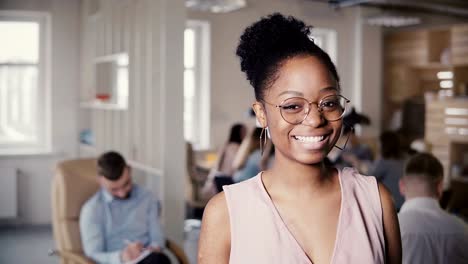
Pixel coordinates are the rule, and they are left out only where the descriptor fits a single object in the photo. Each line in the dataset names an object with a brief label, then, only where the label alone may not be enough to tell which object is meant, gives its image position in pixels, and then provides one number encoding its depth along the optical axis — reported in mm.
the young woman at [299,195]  1300
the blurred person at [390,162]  5023
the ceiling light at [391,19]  8117
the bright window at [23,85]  7930
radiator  7547
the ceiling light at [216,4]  5809
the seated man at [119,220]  3846
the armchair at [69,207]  3982
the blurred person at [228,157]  6633
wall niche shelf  6699
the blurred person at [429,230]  2170
